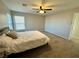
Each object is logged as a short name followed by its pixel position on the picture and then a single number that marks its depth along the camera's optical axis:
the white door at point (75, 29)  2.48
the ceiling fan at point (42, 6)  2.00
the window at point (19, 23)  4.18
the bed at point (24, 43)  1.32
